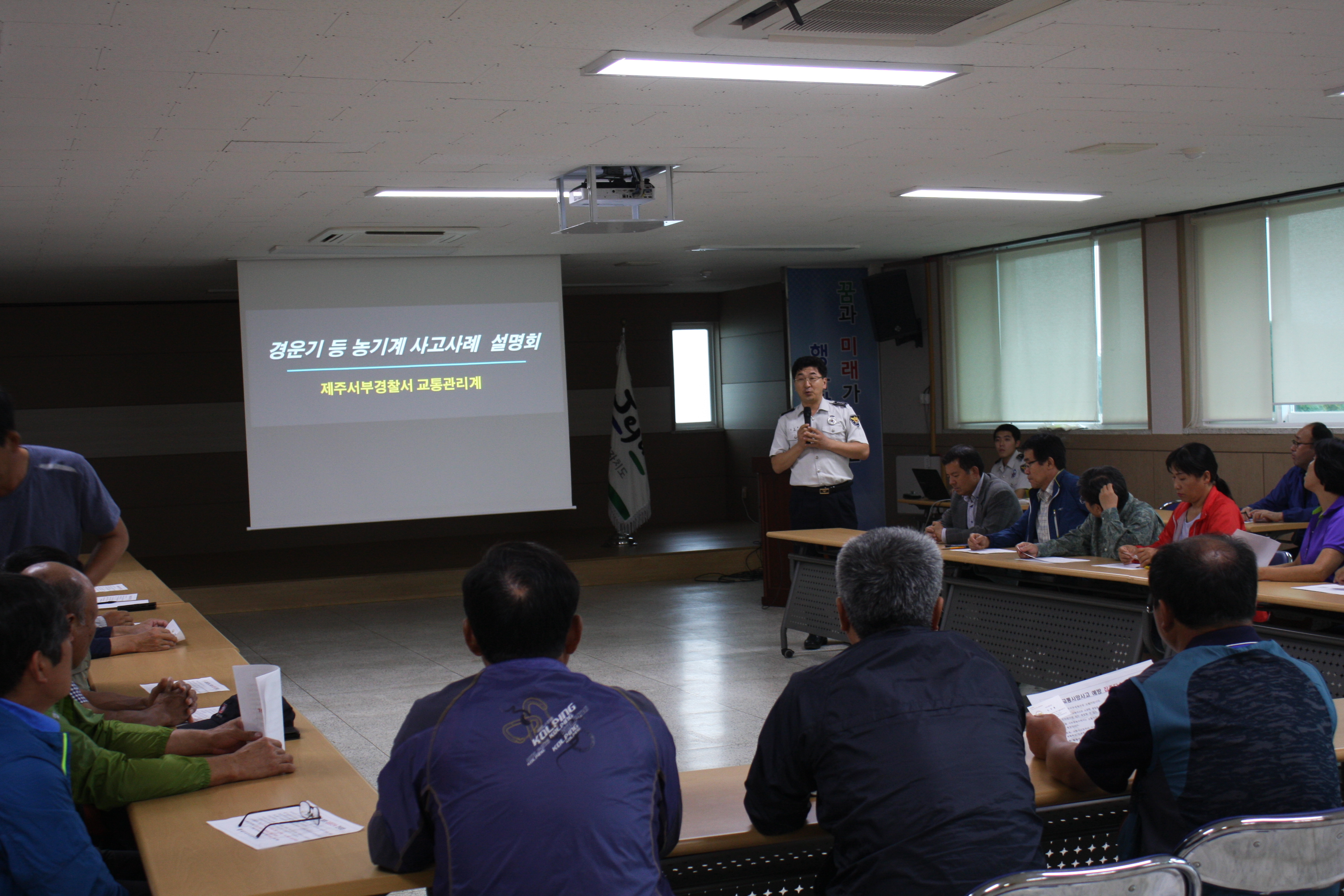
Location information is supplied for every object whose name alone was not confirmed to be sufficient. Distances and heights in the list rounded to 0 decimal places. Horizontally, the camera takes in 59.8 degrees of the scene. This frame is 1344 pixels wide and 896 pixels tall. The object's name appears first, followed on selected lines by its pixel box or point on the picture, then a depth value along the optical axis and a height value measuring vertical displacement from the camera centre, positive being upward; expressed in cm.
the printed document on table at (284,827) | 202 -71
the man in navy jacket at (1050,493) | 564 -48
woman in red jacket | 482 -47
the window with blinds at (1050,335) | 850 +46
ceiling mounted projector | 557 +108
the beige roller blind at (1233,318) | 755 +45
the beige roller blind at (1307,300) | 710 +51
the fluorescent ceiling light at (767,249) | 899 +123
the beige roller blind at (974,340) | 975 +49
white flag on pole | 1088 -55
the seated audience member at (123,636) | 354 -64
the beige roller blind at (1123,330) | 839 +44
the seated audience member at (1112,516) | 521 -56
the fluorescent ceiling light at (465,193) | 599 +118
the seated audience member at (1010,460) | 837 -47
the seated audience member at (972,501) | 604 -55
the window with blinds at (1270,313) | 715 +46
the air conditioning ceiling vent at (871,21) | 328 +111
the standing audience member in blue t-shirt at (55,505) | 375 -22
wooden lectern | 815 -85
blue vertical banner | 1028 +54
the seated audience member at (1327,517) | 426 -50
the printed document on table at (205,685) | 312 -68
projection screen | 779 +24
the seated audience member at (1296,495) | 666 -67
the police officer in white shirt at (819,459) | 717 -34
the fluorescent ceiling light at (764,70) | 382 +114
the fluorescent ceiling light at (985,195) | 675 +119
